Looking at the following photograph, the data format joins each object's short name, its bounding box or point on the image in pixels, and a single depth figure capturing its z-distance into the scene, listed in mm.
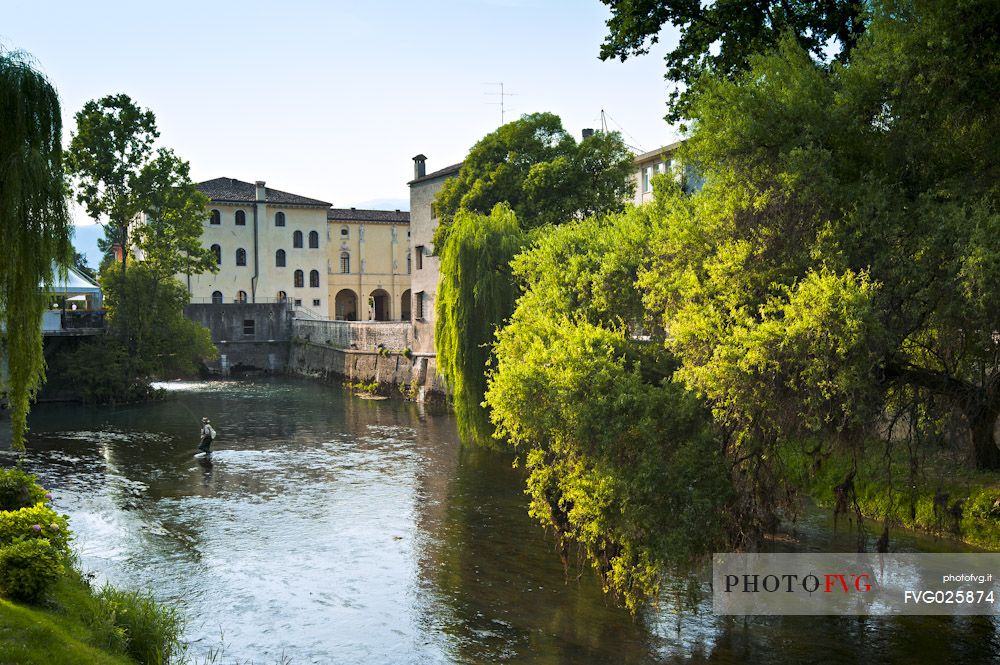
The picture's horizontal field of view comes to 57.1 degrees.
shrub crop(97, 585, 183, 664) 12461
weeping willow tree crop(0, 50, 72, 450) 13250
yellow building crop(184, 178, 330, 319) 74188
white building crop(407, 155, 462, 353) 54772
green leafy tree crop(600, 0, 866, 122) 20188
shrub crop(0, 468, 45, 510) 15961
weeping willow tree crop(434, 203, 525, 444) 29266
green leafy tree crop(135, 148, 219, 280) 51312
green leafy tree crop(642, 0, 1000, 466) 12438
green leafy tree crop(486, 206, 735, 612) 13805
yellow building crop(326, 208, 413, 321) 80250
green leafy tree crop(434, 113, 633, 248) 38656
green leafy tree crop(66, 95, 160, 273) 49469
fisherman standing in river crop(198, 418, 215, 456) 31547
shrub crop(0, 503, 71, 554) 13146
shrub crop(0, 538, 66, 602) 11641
